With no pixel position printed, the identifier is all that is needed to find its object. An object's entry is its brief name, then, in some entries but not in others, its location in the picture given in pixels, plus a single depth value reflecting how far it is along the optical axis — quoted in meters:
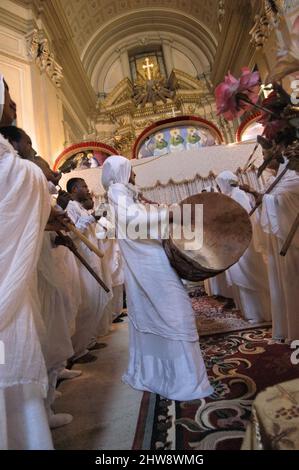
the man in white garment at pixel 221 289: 4.03
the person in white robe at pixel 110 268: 3.34
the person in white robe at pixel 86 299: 2.64
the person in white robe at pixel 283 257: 2.14
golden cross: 13.09
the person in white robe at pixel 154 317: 1.59
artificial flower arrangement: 1.30
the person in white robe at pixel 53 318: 1.46
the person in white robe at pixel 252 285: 2.94
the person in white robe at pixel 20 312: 0.90
